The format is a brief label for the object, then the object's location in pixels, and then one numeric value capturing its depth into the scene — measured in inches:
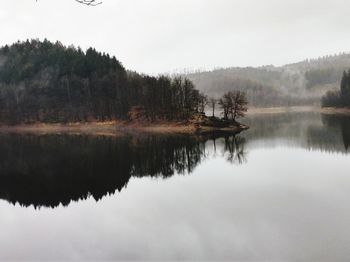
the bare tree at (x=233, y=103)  4402.3
